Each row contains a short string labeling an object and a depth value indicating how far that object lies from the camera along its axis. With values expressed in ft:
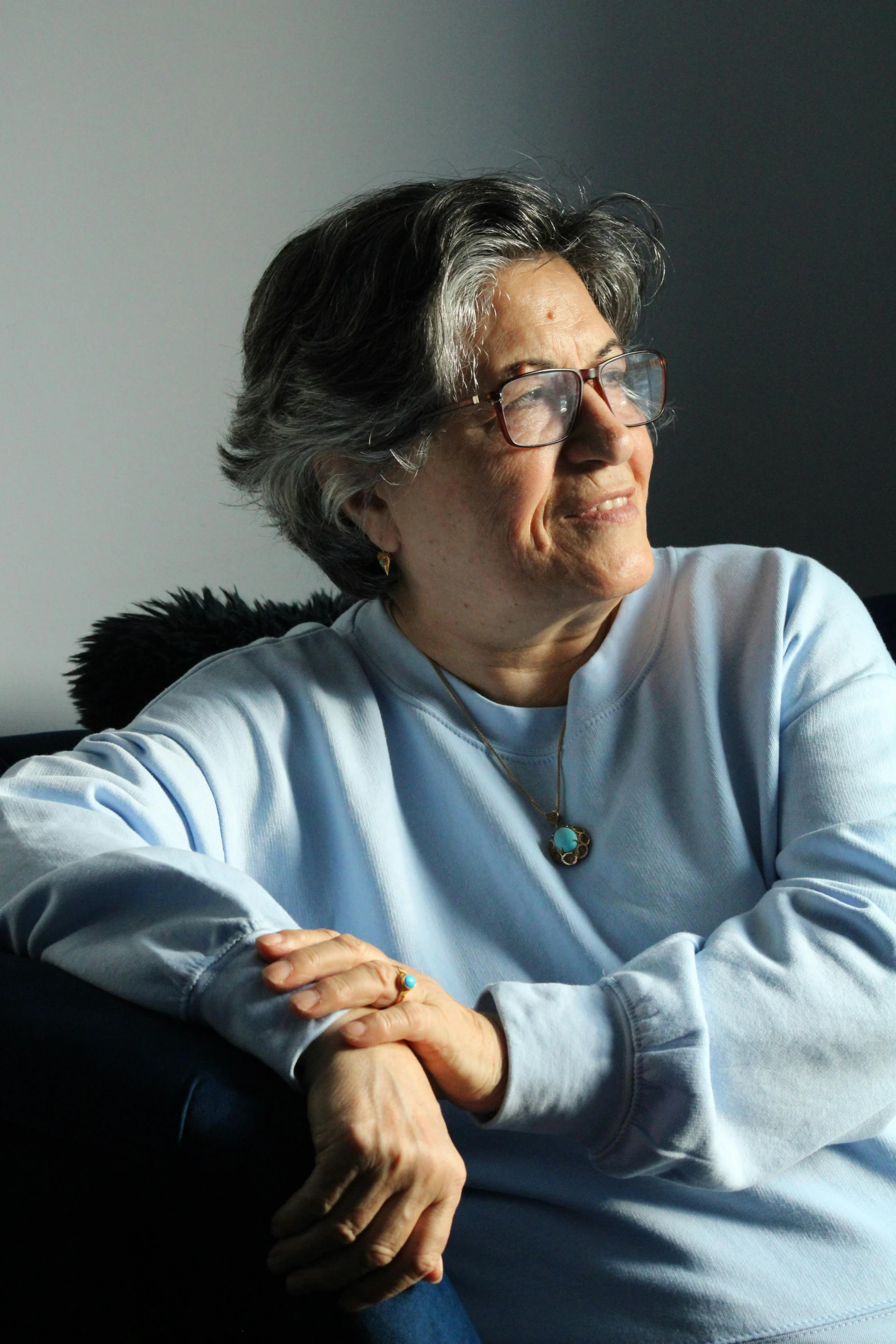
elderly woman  5.28
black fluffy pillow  6.71
